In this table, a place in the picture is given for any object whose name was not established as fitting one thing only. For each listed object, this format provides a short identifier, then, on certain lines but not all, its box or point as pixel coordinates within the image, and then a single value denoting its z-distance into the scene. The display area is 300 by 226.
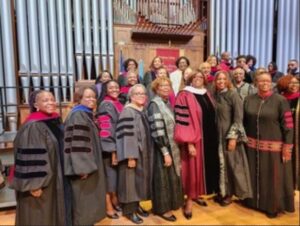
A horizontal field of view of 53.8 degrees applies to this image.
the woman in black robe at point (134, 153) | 2.60
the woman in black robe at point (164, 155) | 2.69
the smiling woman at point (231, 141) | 2.88
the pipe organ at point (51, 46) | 4.73
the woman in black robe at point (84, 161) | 2.30
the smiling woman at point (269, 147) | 2.76
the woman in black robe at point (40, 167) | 2.09
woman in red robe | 2.73
